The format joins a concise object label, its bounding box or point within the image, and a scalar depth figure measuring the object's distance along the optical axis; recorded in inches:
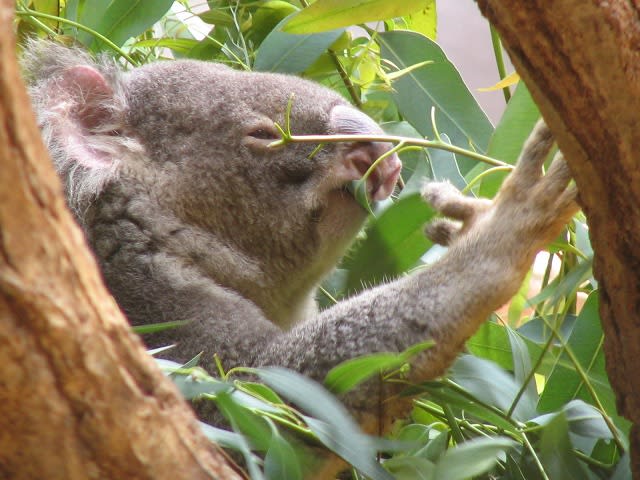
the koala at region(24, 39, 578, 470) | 153.7
